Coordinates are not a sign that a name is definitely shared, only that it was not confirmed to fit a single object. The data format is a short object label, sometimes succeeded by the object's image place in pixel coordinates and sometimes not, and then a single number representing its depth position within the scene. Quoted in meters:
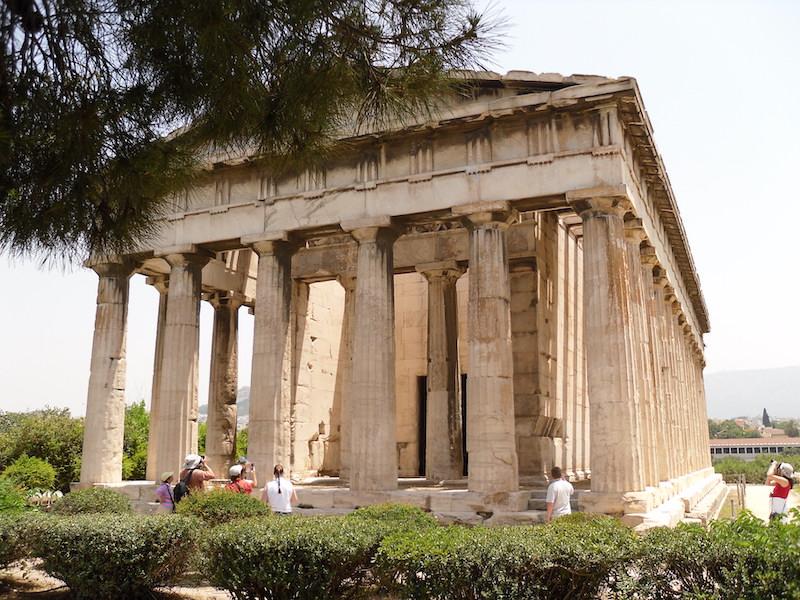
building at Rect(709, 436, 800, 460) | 105.25
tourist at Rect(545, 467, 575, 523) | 12.45
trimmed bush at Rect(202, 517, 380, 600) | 7.88
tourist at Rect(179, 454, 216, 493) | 12.34
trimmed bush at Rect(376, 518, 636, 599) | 6.96
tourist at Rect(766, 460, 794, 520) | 12.33
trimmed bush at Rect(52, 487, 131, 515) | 12.62
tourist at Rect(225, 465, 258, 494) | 12.51
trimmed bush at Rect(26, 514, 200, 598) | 8.88
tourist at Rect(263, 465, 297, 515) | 12.50
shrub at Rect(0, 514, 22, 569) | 9.89
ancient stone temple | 14.73
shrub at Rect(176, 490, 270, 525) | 10.69
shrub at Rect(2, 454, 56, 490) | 23.06
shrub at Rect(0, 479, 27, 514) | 12.41
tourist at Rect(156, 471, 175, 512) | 12.35
